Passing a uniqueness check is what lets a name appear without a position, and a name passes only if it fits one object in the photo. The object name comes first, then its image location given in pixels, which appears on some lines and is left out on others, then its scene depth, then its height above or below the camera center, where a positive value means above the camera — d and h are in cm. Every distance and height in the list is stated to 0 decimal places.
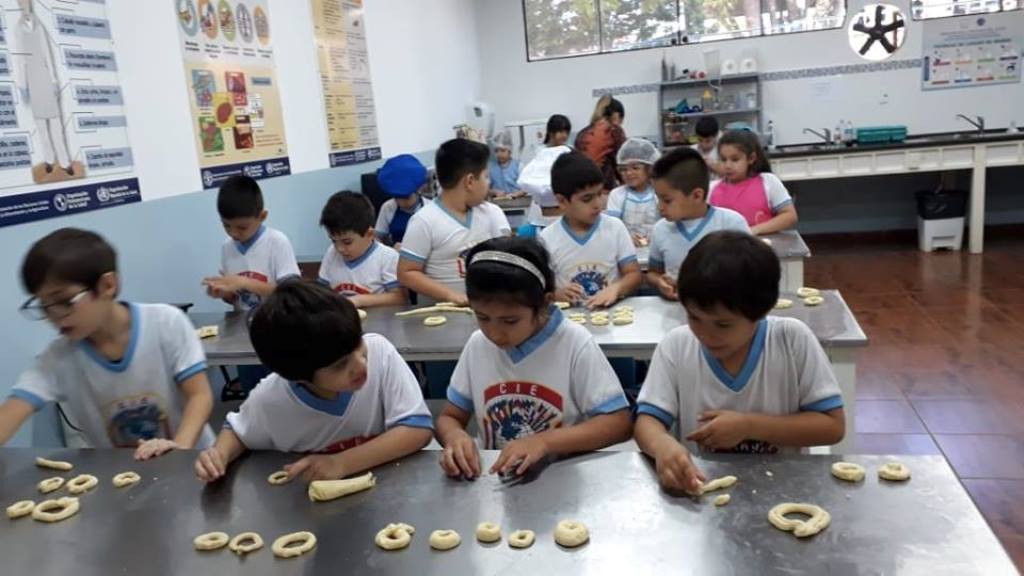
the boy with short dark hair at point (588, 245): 271 -44
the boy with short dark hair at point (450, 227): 292 -35
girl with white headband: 150 -52
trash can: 655 -107
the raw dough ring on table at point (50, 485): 146 -61
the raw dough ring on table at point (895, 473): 118 -59
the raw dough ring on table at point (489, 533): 112 -60
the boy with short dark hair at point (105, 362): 161 -46
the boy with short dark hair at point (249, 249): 295 -38
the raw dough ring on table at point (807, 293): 251 -62
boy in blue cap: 407 -28
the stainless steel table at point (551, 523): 102 -61
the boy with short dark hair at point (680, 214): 265 -35
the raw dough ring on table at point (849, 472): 119 -59
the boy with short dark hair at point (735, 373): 135 -51
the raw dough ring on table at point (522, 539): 110 -60
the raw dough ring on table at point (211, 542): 118 -61
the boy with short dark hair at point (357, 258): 297 -46
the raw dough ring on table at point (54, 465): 156 -61
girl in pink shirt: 362 -37
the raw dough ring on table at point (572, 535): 108 -59
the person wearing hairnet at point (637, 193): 384 -37
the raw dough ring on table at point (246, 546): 116 -61
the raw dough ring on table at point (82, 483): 144 -61
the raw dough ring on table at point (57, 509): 133 -61
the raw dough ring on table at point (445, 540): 112 -60
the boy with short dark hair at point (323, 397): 135 -51
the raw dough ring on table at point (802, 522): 104 -59
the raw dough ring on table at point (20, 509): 136 -61
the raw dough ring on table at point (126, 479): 145 -61
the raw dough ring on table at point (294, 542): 113 -60
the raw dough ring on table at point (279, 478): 139 -61
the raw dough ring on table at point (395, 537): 113 -60
